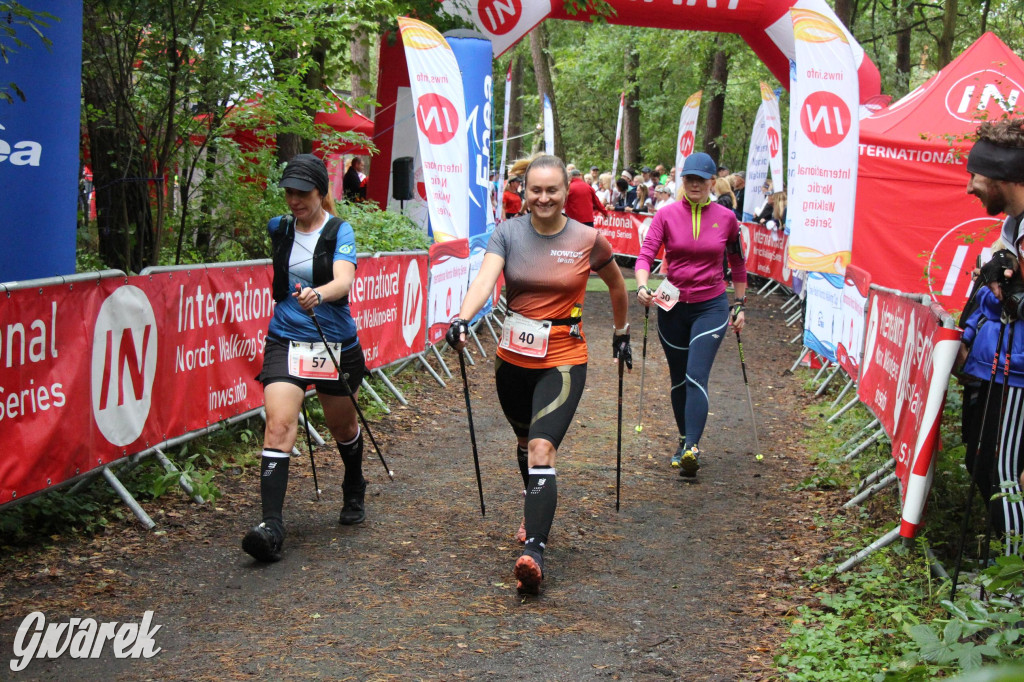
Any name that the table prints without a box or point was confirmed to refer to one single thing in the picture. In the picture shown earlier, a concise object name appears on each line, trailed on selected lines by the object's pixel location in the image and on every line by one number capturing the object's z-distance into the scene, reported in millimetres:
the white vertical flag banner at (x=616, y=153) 28147
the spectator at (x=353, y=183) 20438
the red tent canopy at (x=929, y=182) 13602
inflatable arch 14094
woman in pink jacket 7812
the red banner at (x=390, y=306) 9497
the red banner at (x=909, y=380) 5082
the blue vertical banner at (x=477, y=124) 12625
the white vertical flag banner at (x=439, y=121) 10383
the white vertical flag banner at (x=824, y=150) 9367
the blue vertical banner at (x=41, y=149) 6082
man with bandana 4473
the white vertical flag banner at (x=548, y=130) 21417
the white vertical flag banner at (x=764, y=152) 17703
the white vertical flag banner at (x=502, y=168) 19766
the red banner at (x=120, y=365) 5289
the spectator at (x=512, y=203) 16375
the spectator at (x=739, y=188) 21825
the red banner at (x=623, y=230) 26411
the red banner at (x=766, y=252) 18984
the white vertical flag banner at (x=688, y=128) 21391
